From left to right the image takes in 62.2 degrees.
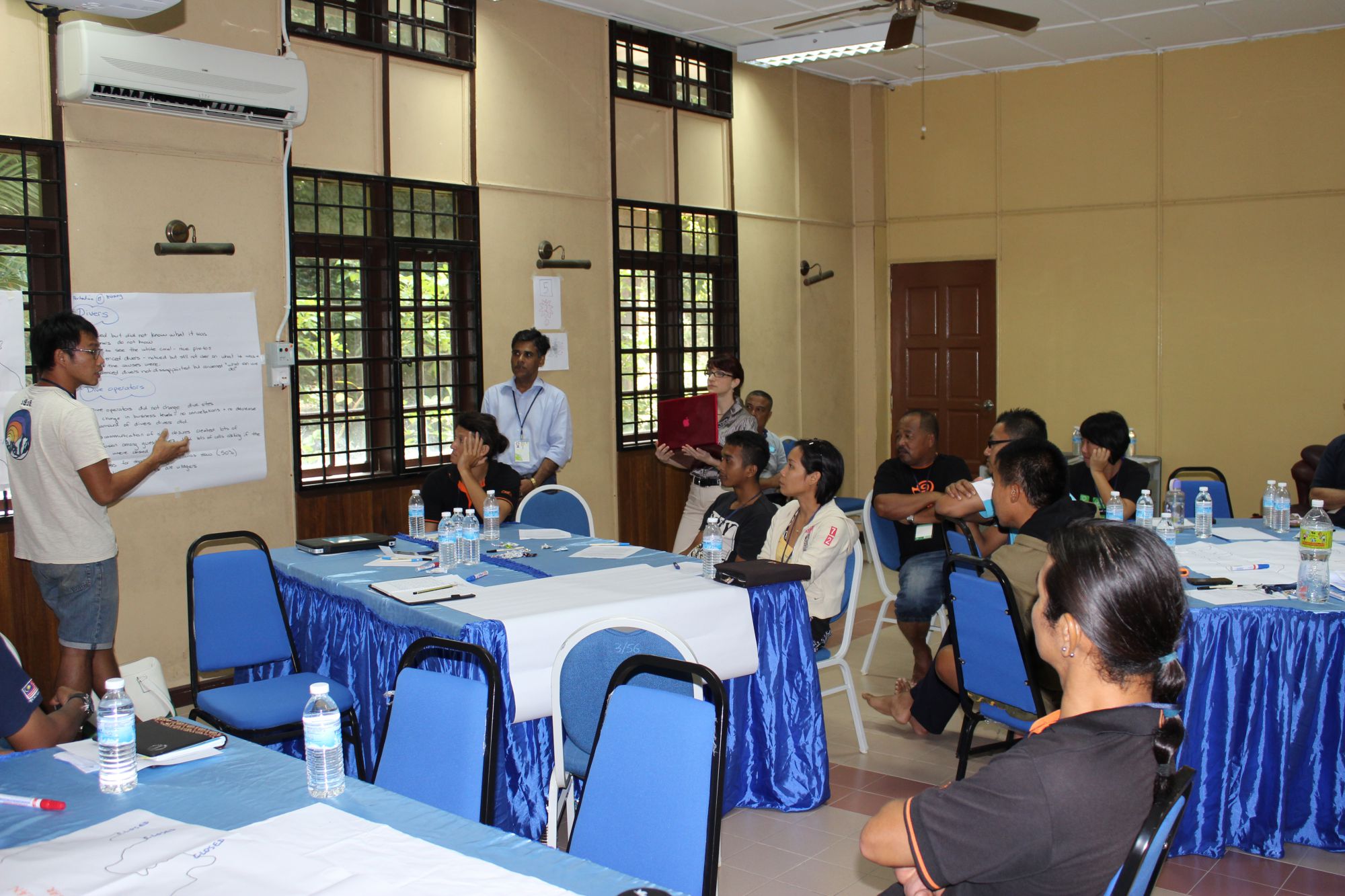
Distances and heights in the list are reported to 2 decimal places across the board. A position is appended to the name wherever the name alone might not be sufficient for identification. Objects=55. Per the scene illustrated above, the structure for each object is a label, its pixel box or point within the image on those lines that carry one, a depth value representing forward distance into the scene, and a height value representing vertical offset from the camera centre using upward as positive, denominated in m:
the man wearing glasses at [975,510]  4.55 -0.54
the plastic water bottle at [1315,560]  3.68 -0.63
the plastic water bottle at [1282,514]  5.06 -0.64
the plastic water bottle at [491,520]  4.86 -0.58
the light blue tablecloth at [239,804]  1.91 -0.79
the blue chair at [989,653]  3.49 -0.89
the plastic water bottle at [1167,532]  4.59 -0.65
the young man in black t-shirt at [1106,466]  5.37 -0.44
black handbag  3.77 -0.66
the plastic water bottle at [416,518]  4.91 -0.58
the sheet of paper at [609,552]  4.43 -0.67
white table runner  3.36 -0.72
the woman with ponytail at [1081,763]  1.70 -0.60
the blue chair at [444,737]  2.32 -0.76
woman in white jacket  4.25 -0.58
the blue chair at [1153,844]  1.68 -0.72
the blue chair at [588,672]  2.96 -0.77
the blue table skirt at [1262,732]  3.62 -1.18
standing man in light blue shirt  6.34 -0.17
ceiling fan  5.70 +1.90
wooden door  9.49 +0.27
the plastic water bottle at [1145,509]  4.88 -0.59
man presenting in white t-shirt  4.27 -0.37
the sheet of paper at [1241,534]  4.86 -0.70
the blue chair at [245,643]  3.68 -0.92
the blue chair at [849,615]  4.31 -0.91
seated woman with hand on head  5.03 -0.41
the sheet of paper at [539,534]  4.89 -0.65
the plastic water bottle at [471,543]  4.38 -0.62
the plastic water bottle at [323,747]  2.12 -0.70
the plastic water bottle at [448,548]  4.26 -0.62
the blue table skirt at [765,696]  3.85 -1.09
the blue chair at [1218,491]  5.93 -0.62
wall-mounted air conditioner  4.68 +1.39
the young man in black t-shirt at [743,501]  4.64 -0.51
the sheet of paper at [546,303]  6.96 +0.52
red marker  2.12 -0.78
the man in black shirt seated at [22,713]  2.57 -0.74
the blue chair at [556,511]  5.40 -0.61
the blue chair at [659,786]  2.02 -0.77
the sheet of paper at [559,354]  7.08 +0.20
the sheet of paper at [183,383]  5.03 +0.04
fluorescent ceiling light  6.82 +2.14
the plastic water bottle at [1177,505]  5.10 -0.60
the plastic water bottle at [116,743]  2.21 -0.70
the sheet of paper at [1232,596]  3.69 -0.74
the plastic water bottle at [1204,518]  4.82 -0.62
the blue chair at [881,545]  5.52 -0.82
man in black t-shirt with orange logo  5.10 -0.61
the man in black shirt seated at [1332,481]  5.35 -0.53
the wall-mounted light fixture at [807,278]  9.18 +0.87
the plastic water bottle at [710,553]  3.96 -0.61
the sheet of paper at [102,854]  1.81 -0.79
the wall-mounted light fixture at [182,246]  5.14 +0.68
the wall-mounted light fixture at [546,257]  6.95 +0.80
